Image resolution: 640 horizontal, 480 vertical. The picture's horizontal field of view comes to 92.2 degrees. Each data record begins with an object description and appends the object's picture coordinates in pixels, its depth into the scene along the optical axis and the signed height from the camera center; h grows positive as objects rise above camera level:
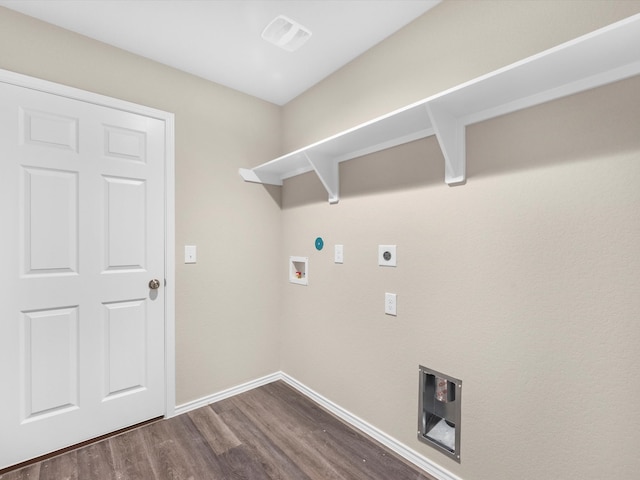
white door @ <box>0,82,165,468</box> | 1.60 -0.21
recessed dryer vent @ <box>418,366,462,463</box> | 1.47 -0.88
